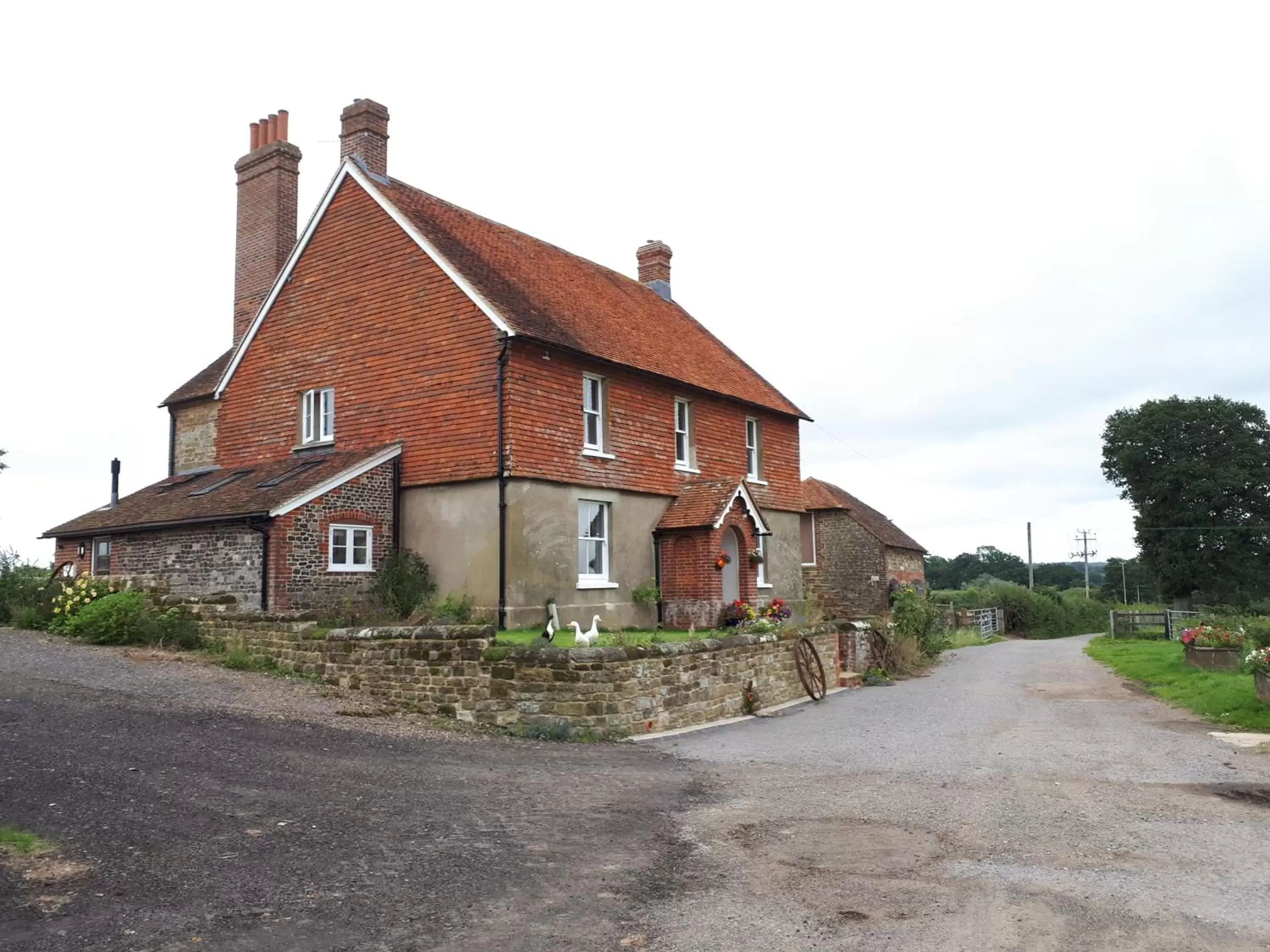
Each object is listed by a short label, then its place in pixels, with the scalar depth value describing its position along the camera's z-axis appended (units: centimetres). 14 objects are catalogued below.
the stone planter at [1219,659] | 2050
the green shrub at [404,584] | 1927
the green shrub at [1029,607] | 5288
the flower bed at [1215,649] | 2058
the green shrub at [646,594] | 2208
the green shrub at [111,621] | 1802
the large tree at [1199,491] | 5397
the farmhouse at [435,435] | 1900
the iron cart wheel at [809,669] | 1956
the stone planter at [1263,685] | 1530
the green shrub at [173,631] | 1767
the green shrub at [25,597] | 1981
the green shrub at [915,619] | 2689
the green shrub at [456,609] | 1819
